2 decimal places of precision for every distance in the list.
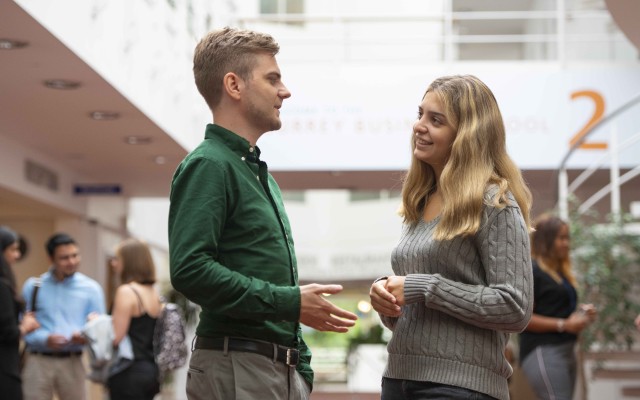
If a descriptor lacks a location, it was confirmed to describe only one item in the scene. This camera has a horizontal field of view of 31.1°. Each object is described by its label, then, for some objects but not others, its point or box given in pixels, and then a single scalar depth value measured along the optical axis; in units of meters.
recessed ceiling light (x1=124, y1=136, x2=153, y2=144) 12.55
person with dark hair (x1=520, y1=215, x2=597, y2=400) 6.29
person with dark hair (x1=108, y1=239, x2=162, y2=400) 6.88
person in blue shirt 8.45
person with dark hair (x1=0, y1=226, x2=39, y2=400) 6.28
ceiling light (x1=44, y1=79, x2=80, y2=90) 9.52
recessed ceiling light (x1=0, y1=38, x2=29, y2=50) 8.04
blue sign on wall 15.17
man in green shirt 2.82
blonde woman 3.05
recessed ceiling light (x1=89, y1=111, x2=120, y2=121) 11.04
